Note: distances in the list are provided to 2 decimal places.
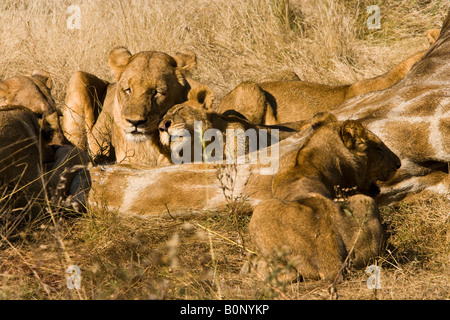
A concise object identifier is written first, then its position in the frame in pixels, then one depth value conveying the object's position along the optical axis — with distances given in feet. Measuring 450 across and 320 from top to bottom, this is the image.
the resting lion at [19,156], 30.78
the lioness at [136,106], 35.35
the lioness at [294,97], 44.86
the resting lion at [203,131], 33.94
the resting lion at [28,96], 39.73
